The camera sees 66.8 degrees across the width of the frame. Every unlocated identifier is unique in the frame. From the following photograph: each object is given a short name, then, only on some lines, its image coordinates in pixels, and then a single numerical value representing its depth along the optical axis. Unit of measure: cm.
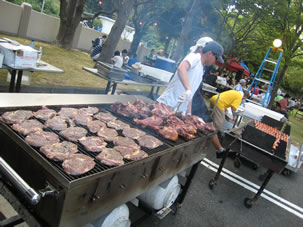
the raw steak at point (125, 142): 249
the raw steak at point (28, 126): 208
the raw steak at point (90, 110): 292
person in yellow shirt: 651
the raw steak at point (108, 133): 255
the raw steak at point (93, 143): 226
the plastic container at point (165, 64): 909
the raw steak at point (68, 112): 266
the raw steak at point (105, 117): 294
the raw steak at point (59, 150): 188
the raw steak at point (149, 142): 263
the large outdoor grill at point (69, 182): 159
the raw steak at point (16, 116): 213
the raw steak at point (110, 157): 206
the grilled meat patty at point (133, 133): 277
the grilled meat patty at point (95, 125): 261
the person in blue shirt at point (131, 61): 1328
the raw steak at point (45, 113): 248
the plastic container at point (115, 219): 230
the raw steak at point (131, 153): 225
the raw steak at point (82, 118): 264
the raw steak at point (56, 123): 239
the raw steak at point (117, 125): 287
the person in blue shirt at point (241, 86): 1366
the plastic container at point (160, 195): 321
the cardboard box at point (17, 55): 473
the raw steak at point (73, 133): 233
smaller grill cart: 450
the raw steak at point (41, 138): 197
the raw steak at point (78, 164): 177
